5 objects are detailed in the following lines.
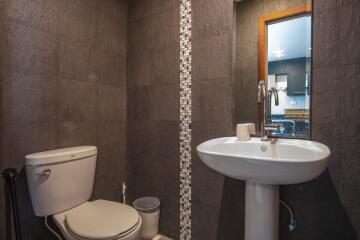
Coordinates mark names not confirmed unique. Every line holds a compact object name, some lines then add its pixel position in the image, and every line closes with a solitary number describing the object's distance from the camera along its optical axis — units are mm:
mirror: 1211
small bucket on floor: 1623
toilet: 1105
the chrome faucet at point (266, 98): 1306
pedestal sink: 797
